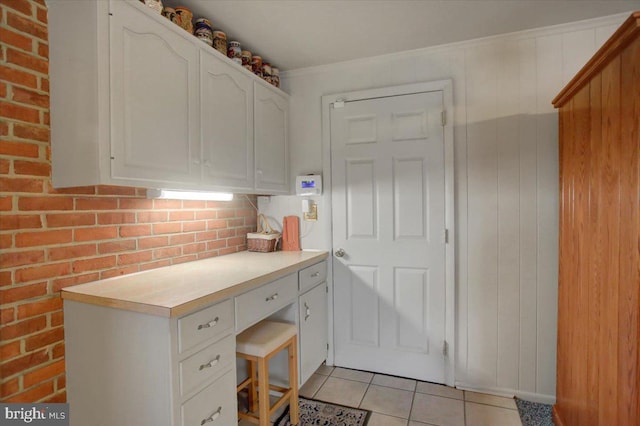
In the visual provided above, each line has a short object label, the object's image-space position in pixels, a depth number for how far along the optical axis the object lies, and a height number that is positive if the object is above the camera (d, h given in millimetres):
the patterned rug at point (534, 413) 1912 -1240
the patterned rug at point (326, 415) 1907 -1225
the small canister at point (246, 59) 2206 +1010
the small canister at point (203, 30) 1797 +975
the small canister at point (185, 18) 1676 +983
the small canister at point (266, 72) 2414 +1006
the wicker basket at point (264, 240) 2521 -232
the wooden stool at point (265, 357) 1659 -777
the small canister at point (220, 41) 1923 +987
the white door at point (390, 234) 2293 -191
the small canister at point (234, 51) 2088 +999
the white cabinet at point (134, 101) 1268 +485
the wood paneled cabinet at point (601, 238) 1128 -139
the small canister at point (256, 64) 2296 +1010
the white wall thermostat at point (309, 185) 2543 +187
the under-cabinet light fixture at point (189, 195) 1685 +87
